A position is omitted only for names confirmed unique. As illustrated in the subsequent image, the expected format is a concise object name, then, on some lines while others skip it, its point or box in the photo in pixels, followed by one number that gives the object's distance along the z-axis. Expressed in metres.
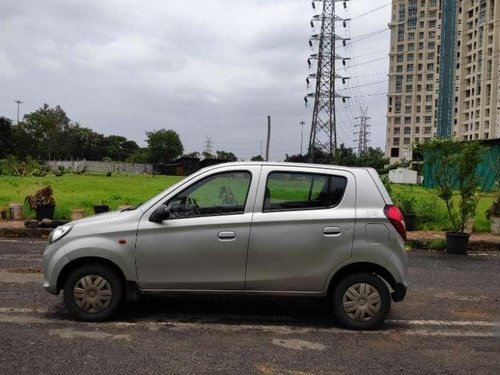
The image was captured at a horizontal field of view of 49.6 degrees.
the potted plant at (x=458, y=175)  11.86
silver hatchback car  5.50
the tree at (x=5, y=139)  80.38
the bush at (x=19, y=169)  40.53
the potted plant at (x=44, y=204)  13.80
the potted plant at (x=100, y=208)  14.81
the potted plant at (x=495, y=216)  13.97
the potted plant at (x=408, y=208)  14.22
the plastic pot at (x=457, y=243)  11.73
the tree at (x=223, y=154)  88.88
